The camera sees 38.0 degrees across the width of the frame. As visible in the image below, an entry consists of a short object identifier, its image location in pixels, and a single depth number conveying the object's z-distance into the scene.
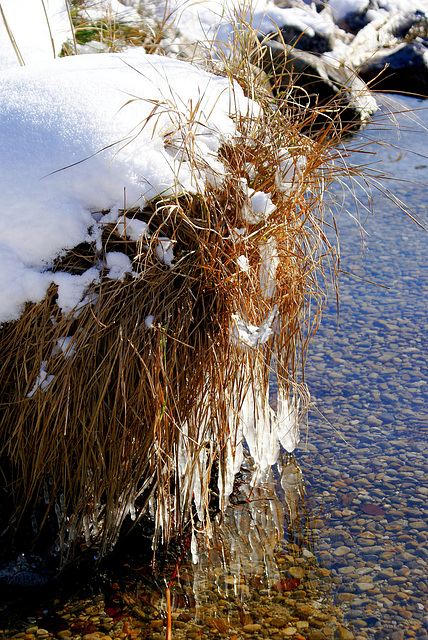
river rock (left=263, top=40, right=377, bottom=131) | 7.07
